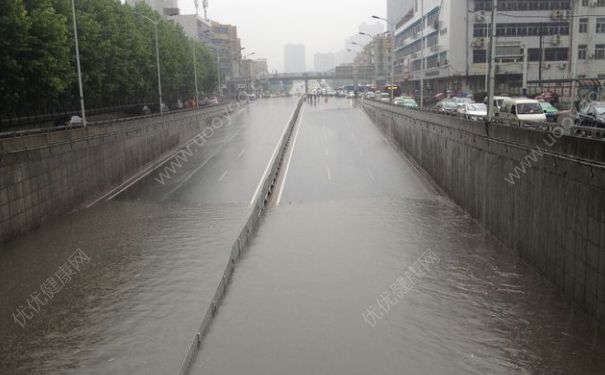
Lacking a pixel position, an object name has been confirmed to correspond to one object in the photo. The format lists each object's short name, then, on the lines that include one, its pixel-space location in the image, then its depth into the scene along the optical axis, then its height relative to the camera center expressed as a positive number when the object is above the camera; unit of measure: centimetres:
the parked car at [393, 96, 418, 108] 6931 -230
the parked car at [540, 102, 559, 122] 3323 -202
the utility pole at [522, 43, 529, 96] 5136 -51
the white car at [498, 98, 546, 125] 3209 -170
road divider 1437 -577
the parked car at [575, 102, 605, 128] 2633 -178
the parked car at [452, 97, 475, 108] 5486 -190
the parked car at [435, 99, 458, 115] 5276 -223
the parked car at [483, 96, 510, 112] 3766 -153
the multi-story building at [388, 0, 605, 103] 8006 +500
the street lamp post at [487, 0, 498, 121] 2611 +39
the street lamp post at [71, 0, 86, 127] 3344 -31
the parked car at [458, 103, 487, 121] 4438 -217
